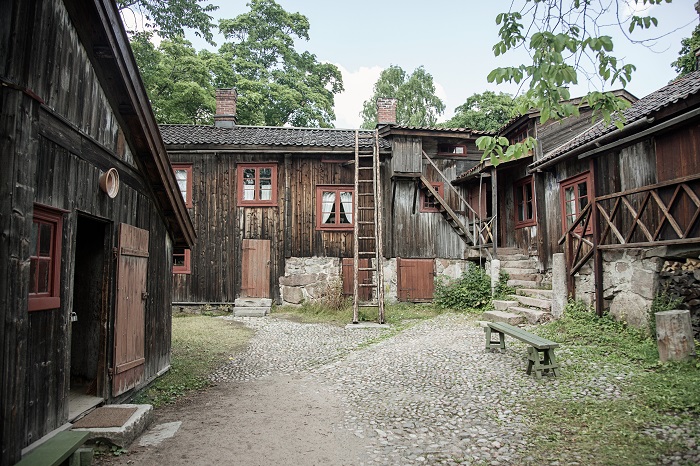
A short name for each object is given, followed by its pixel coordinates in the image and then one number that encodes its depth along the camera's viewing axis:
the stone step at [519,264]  13.09
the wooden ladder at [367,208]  12.99
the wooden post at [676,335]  5.94
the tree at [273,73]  23.62
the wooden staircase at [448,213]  14.67
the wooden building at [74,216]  3.13
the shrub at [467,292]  13.18
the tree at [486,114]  25.61
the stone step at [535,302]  10.20
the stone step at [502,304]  11.35
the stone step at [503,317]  9.98
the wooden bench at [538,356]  6.03
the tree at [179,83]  20.14
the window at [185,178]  14.72
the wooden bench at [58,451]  3.02
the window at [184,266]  14.43
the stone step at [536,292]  10.92
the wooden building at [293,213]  14.44
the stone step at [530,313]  9.70
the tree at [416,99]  29.50
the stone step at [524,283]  12.41
